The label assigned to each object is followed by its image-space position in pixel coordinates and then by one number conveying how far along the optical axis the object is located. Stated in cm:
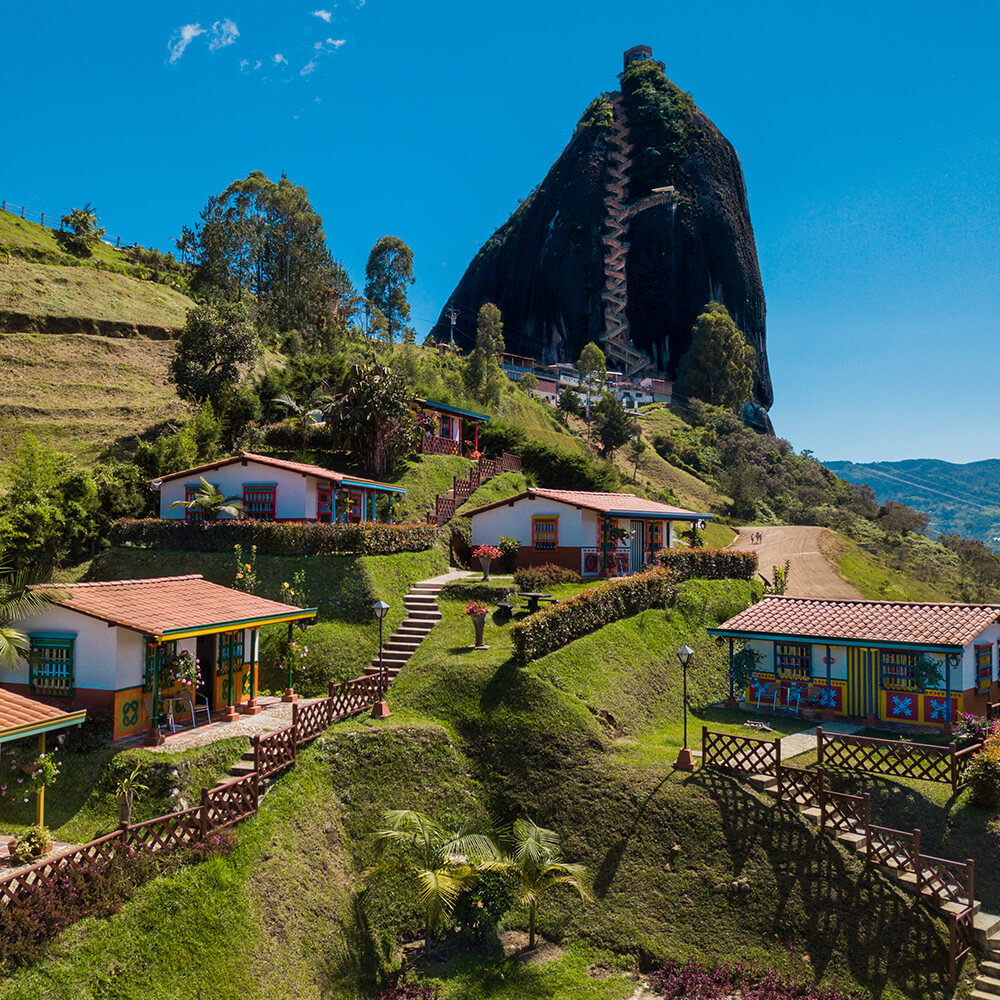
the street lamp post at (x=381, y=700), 2081
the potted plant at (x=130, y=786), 1516
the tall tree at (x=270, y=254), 5984
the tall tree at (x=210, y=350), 4247
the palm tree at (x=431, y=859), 1587
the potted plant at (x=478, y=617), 2380
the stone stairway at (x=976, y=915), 1336
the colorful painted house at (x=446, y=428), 4450
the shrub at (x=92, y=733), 1684
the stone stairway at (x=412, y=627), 2422
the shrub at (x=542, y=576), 2909
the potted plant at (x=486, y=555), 3061
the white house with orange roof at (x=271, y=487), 3180
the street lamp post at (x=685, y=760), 1828
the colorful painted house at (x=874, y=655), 2173
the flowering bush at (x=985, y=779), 1691
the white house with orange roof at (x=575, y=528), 3219
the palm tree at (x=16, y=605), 1731
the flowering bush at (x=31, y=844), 1331
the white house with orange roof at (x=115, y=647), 1748
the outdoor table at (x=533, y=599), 2548
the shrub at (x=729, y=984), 1373
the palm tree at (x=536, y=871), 1599
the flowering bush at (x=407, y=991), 1444
